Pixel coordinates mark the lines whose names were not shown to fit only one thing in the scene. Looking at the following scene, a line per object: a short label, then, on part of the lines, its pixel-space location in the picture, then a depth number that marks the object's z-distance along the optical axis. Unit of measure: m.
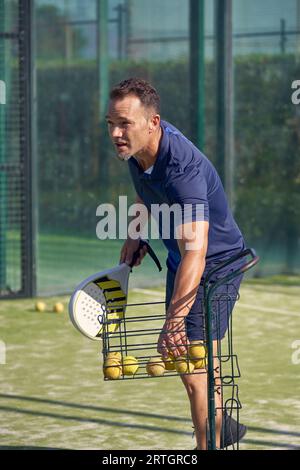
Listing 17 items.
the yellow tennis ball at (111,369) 9.59
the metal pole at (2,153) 20.89
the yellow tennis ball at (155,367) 9.61
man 9.96
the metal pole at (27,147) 20.98
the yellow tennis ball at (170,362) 9.62
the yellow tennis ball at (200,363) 9.70
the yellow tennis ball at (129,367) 9.61
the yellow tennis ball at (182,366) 9.64
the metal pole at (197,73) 23.11
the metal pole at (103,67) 22.30
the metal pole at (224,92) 23.39
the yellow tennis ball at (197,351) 9.67
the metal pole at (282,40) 23.92
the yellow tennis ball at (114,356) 9.67
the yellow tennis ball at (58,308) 20.28
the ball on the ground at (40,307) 20.37
